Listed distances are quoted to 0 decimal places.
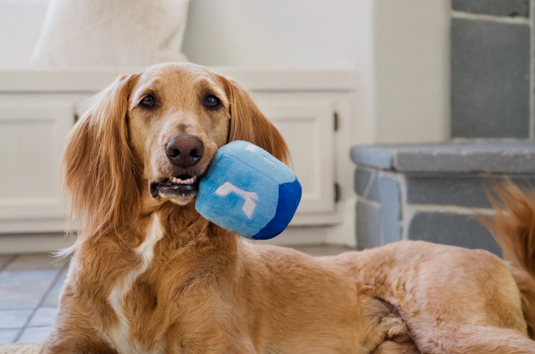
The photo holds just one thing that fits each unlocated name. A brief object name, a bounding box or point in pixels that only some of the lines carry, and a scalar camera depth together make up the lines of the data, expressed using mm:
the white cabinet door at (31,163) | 3037
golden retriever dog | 1285
